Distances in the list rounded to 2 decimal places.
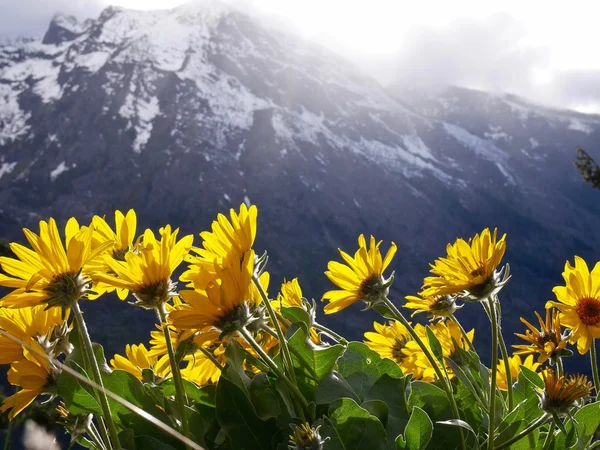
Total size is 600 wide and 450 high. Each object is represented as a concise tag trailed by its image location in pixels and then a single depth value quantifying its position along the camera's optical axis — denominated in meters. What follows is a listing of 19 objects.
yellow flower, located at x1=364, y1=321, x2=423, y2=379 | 2.00
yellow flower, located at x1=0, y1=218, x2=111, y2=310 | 1.30
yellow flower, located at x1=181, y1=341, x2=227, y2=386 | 1.61
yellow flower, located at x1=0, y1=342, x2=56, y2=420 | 1.30
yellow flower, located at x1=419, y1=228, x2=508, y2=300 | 1.49
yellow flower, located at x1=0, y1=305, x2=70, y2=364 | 1.35
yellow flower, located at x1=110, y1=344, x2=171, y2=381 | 1.66
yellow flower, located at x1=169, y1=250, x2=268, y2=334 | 1.24
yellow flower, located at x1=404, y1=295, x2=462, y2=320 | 1.80
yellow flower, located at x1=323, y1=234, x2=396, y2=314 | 1.66
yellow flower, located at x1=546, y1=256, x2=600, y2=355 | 1.52
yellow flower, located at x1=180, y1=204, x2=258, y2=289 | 1.40
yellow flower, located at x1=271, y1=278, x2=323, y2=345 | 1.64
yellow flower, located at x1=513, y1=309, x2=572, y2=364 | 1.62
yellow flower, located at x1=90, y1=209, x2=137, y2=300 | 1.56
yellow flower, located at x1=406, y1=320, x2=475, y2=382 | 1.77
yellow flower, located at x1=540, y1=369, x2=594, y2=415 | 1.23
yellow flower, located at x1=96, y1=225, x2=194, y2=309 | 1.35
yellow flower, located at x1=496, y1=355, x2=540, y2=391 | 1.94
